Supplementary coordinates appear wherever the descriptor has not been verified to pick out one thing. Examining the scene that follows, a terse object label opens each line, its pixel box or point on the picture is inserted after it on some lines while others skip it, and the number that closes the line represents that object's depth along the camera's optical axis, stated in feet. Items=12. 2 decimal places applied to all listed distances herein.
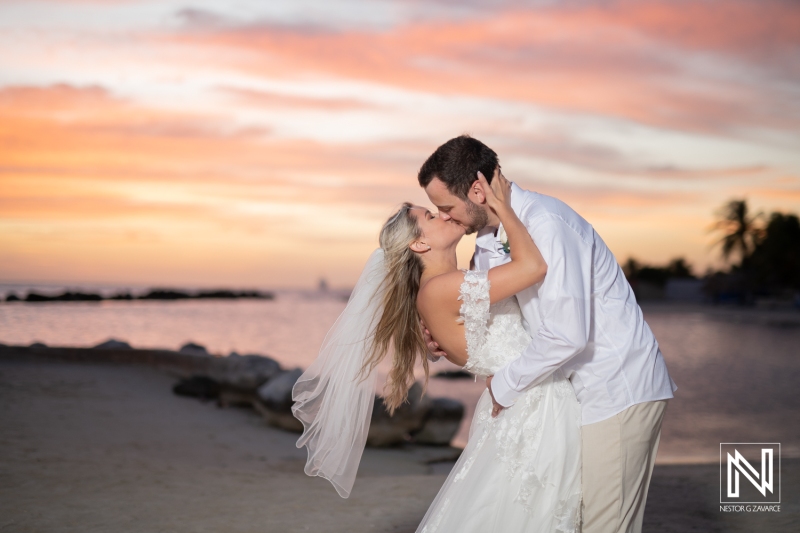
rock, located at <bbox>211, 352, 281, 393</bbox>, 34.60
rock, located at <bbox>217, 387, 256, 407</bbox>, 34.78
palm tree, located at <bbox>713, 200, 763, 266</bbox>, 210.59
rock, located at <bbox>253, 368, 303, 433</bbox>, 30.89
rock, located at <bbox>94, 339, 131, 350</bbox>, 42.93
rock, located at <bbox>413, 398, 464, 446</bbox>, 30.89
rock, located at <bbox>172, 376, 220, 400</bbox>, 35.42
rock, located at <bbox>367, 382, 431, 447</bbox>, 29.63
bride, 9.57
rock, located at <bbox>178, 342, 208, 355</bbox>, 41.54
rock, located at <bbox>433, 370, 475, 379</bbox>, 64.56
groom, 8.90
